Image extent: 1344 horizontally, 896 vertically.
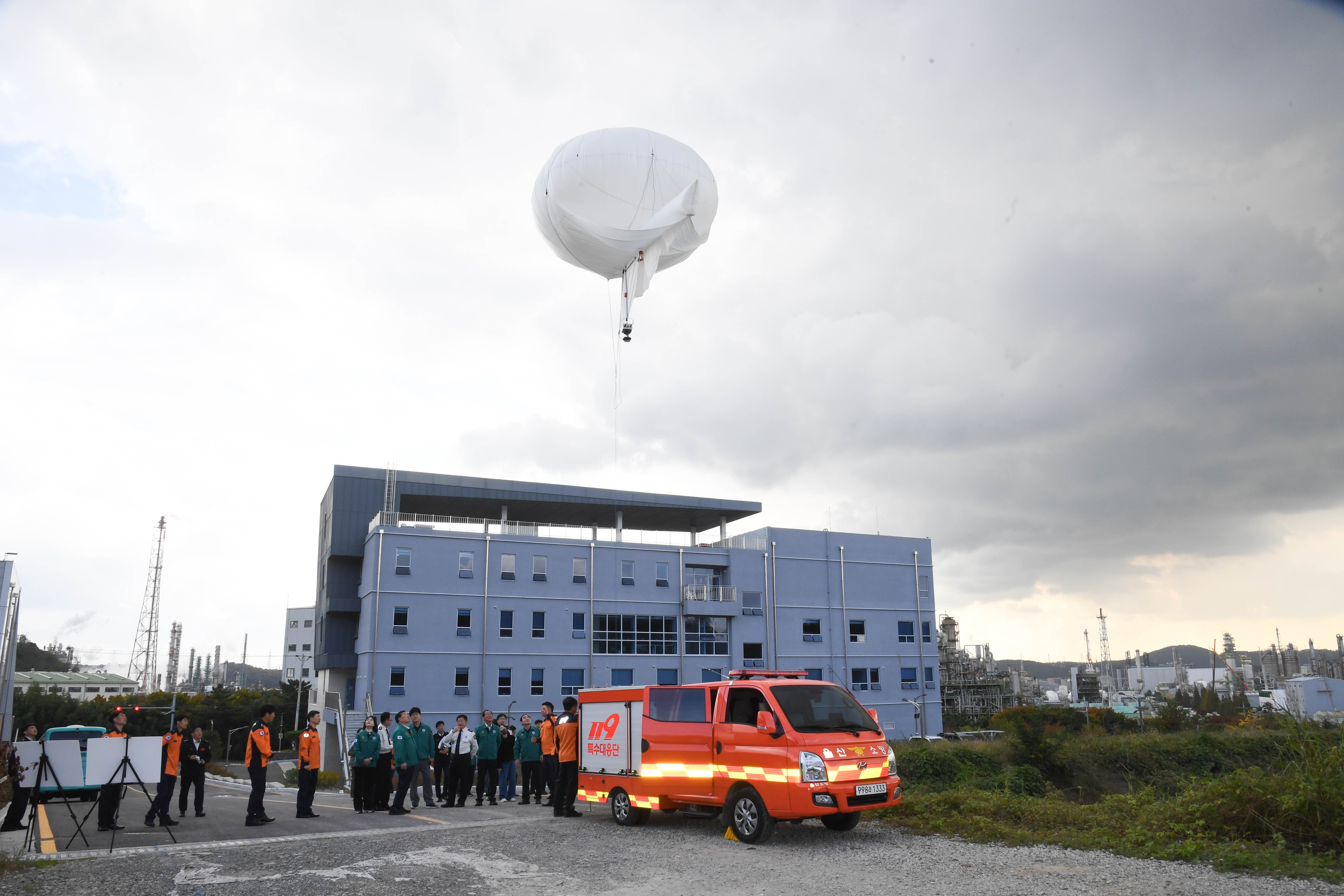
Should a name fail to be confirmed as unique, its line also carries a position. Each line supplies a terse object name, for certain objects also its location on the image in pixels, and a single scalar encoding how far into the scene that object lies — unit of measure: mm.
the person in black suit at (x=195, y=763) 14523
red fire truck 10680
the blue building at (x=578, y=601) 47031
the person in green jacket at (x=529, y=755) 17172
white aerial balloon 23703
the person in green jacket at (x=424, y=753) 16719
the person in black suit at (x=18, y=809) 12812
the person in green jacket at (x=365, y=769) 16219
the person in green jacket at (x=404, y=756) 15930
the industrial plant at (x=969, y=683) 84188
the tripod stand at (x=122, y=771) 11859
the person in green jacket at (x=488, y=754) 17094
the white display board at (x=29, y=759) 11734
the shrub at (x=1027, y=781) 32594
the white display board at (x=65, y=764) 11695
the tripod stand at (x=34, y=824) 11102
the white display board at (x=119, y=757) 11781
